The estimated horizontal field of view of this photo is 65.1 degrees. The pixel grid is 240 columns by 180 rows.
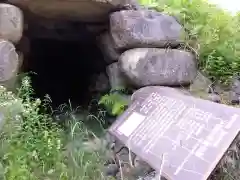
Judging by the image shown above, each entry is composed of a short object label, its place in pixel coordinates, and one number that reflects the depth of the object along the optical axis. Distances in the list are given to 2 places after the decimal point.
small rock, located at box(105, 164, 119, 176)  1.45
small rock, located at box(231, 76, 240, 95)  1.84
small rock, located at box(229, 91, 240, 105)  1.81
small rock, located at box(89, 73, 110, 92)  2.20
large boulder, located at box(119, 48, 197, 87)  1.78
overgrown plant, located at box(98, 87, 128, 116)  1.77
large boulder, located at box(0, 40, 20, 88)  1.59
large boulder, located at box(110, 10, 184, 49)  1.82
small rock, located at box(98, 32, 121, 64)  1.96
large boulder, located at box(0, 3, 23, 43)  1.65
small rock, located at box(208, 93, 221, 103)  1.77
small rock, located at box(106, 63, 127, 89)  1.88
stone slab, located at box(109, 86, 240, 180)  1.17
